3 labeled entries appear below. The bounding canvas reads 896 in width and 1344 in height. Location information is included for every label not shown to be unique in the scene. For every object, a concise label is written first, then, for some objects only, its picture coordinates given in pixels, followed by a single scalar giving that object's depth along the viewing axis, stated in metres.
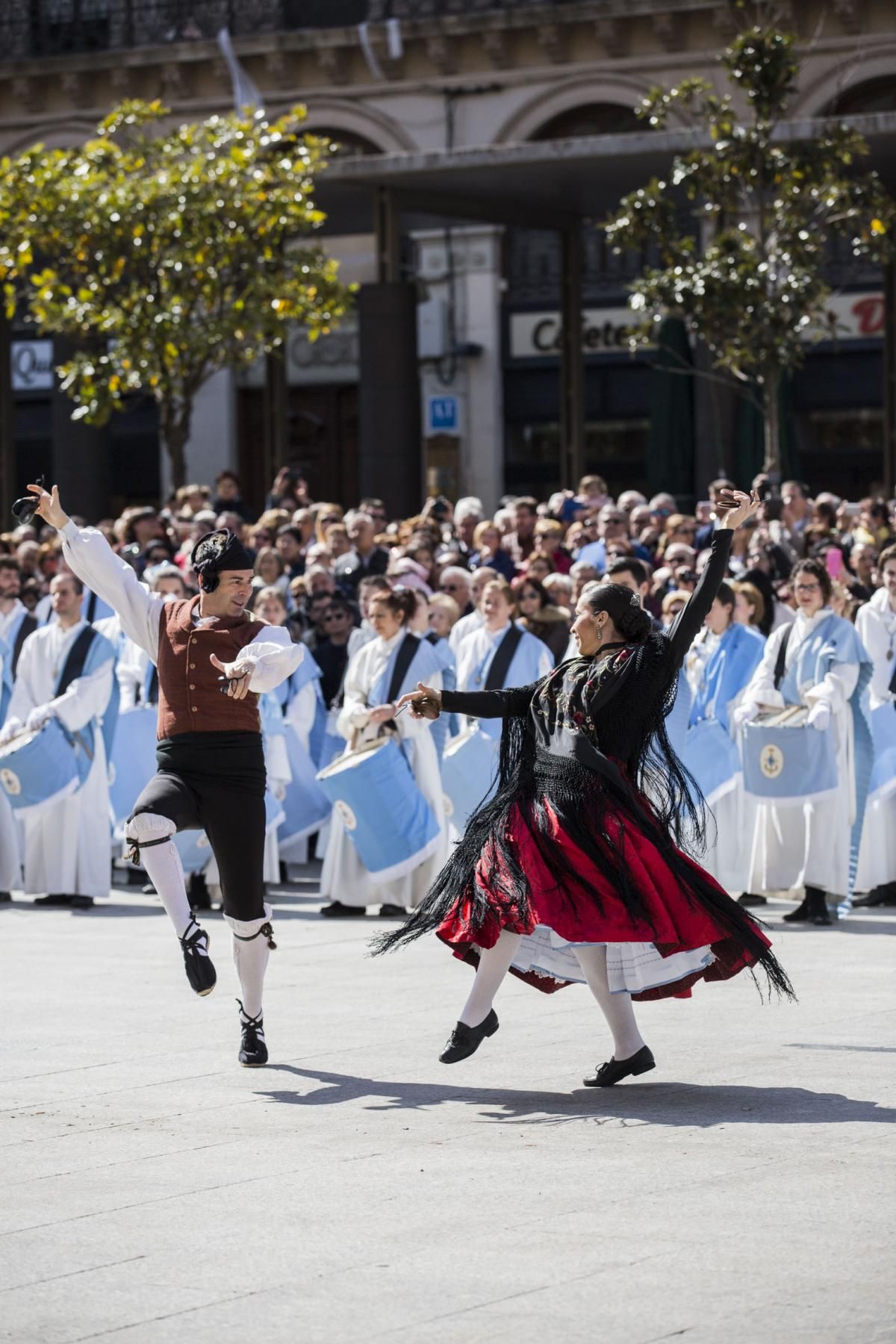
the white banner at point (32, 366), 36.19
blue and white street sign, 34.53
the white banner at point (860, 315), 31.28
